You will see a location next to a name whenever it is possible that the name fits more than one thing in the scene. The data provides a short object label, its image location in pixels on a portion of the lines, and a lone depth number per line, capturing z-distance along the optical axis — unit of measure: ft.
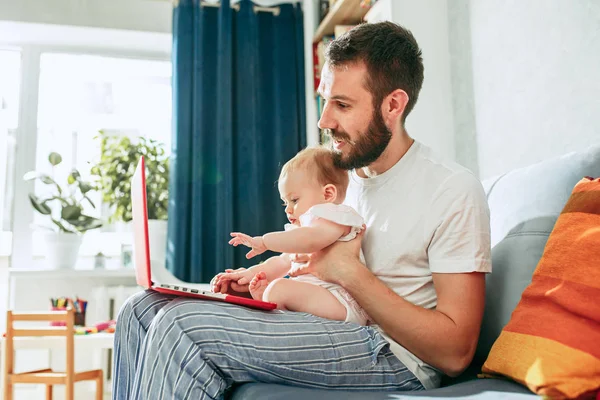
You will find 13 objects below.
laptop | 3.43
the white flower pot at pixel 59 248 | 9.95
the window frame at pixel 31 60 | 10.59
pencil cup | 9.50
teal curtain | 10.07
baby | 3.81
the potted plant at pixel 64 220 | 9.87
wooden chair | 7.52
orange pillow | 2.52
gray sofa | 3.17
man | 3.10
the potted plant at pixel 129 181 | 10.29
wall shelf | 8.84
